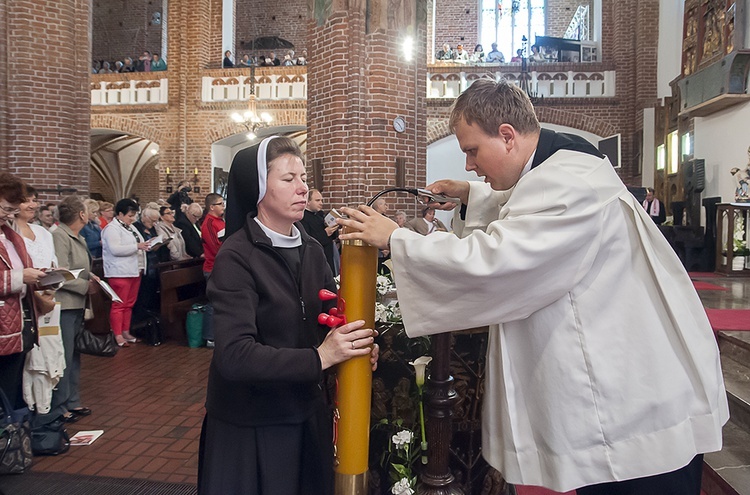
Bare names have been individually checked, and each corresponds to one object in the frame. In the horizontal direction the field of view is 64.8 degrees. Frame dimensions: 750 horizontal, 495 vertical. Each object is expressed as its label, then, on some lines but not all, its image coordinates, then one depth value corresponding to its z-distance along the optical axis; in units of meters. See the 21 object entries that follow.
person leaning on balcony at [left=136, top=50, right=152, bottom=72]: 15.86
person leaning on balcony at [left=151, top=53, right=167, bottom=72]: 15.55
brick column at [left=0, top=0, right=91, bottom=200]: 7.89
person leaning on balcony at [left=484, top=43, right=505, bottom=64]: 15.51
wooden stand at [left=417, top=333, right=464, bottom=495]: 1.82
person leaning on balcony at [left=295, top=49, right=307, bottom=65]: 15.59
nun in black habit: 1.60
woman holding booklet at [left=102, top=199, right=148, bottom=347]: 6.31
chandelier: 13.62
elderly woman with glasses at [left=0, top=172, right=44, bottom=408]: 3.22
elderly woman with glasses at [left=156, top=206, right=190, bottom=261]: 7.54
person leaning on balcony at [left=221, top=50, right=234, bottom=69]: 15.14
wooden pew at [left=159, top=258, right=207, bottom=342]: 6.89
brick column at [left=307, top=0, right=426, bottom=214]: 7.26
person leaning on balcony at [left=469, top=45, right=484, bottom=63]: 15.76
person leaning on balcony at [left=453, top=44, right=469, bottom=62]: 15.76
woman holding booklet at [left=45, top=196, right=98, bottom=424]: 4.13
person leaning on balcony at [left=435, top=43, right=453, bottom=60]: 16.00
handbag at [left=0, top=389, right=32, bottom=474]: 3.28
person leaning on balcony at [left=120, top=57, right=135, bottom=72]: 16.25
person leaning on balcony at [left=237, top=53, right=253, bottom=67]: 15.09
